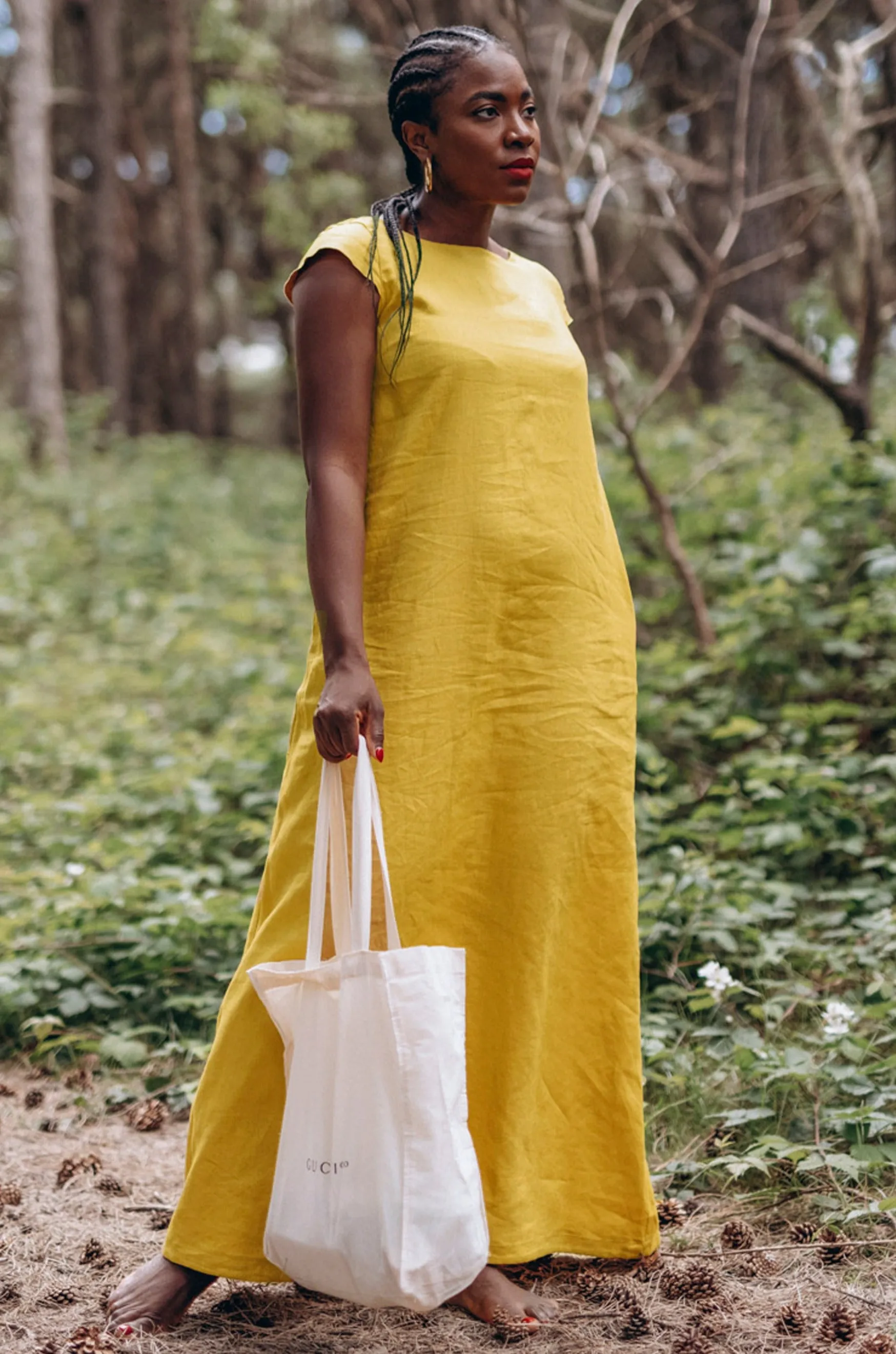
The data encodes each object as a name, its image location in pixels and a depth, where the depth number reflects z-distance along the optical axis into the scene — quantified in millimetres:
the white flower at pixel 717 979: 3137
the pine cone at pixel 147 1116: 3221
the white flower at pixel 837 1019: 2889
